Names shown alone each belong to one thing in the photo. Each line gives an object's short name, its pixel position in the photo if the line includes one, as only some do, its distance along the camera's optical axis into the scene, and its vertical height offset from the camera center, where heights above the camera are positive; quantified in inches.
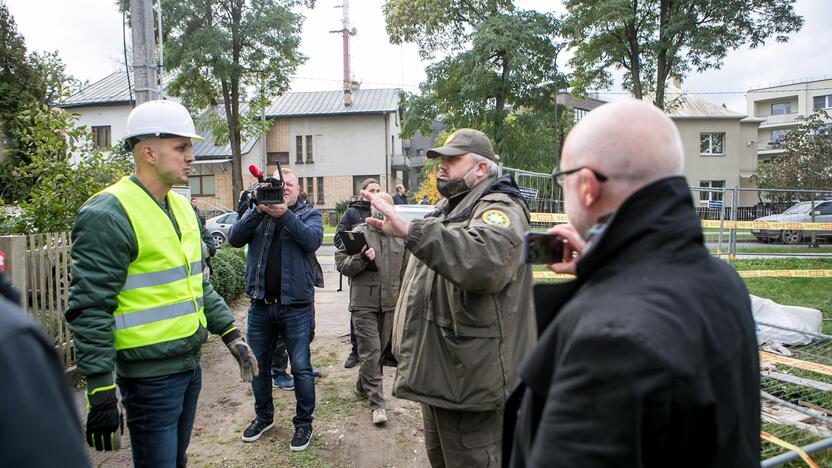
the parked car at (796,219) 398.3 -12.4
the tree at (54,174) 228.2 +14.7
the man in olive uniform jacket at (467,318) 103.1 -22.6
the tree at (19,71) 622.8 +165.2
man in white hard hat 95.4 -16.1
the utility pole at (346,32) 1638.9 +533.1
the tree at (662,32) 631.8 +200.7
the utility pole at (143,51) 246.5 +70.2
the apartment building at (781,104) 2091.5 +379.4
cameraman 172.7 -27.5
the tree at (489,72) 741.3 +182.2
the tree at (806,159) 1059.9 +82.6
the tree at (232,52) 798.5 +230.7
